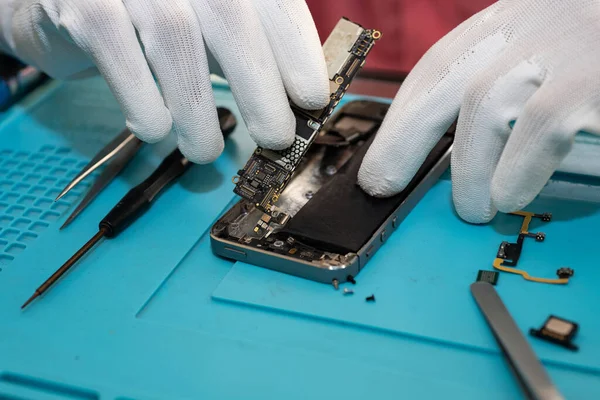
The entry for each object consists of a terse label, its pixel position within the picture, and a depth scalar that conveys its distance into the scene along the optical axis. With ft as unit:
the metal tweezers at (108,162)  1.41
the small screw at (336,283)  1.22
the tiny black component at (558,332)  1.13
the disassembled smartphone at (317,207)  1.24
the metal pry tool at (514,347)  1.07
